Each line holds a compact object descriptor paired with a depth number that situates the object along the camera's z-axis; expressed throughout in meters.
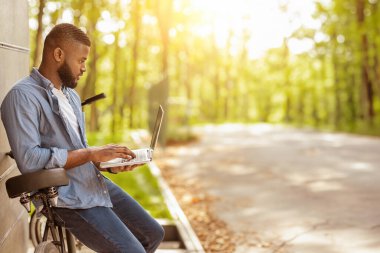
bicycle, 3.52
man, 3.56
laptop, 3.82
